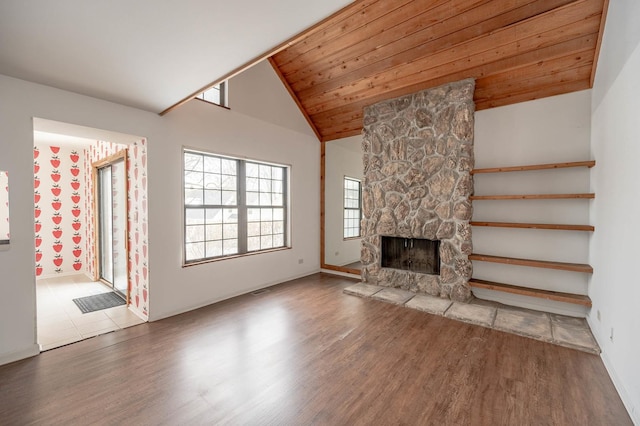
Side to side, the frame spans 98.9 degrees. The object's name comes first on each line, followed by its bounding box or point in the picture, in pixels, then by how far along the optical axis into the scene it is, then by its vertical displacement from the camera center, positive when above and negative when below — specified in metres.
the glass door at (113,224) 4.04 -0.25
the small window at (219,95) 4.08 +1.71
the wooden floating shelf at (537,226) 3.10 -0.23
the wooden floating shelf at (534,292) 3.15 -1.06
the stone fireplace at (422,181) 3.86 +0.42
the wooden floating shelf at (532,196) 3.10 +0.13
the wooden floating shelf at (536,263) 3.15 -0.69
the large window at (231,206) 3.86 +0.04
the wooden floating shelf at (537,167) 3.08 +0.50
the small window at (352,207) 6.64 +0.03
